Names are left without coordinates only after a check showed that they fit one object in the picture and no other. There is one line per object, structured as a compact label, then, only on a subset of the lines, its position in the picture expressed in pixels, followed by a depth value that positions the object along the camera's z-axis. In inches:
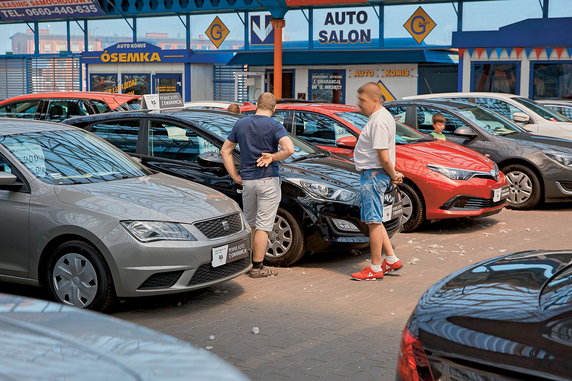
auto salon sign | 955.3
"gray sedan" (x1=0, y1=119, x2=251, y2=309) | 237.3
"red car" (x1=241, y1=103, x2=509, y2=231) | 378.3
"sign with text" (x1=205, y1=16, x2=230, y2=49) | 1067.3
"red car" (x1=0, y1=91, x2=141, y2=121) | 529.0
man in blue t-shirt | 288.0
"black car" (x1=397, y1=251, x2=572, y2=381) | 108.5
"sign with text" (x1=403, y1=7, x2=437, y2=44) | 922.1
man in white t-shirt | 279.9
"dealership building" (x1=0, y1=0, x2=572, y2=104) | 768.3
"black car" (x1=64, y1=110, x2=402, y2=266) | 303.7
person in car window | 460.8
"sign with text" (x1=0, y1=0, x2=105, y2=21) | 1151.6
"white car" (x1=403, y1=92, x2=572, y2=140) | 509.7
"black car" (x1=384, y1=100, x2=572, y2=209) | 446.0
